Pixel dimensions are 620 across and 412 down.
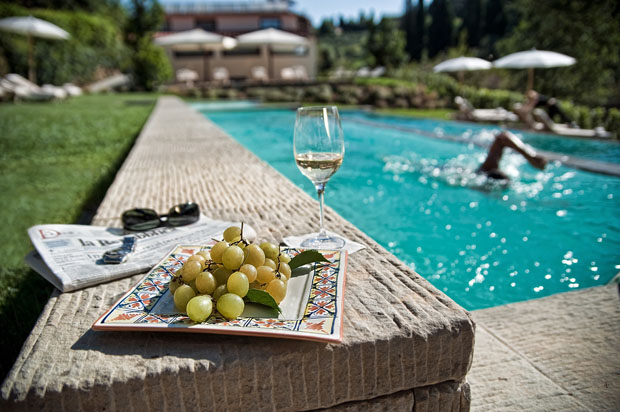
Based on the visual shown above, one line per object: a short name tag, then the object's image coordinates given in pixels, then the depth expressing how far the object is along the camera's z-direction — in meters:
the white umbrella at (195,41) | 22.16
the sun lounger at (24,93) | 14.62
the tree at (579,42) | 15.88
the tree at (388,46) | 31.44
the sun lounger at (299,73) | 27.74
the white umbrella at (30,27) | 15.99
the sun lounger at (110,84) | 23.81
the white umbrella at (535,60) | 11.66
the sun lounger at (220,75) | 26.77
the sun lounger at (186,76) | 25.92
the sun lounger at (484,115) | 11.75
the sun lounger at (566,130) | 8.99
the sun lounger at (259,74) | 26.86
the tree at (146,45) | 21.94
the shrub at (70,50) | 19.89
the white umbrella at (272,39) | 22.86
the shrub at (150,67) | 21.74
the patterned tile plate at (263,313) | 0.81
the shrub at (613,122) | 9.25
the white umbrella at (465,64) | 13.65
